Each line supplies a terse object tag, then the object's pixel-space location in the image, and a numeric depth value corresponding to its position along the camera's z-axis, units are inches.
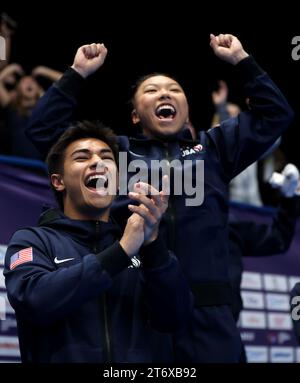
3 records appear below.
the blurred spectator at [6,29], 360.8
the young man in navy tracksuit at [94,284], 147.6
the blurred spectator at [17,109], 315.0
